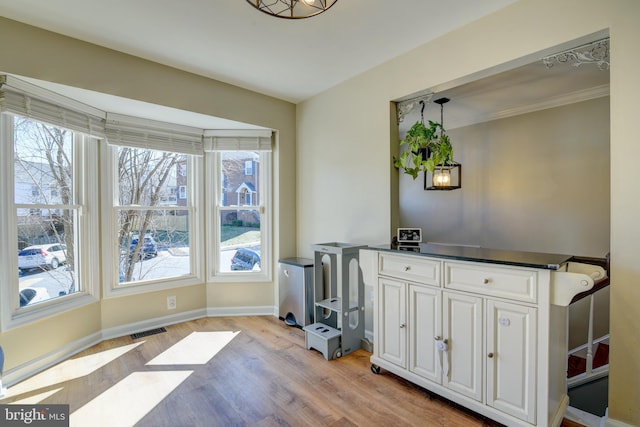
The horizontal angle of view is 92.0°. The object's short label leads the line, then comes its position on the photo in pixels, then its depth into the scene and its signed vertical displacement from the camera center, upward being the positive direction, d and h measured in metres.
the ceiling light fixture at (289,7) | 1.83 +1.27
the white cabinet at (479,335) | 1.64 -0.78
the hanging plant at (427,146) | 2.29 +0.46
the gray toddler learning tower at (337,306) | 2.73 -0.92
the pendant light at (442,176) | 3.38 +0.35
